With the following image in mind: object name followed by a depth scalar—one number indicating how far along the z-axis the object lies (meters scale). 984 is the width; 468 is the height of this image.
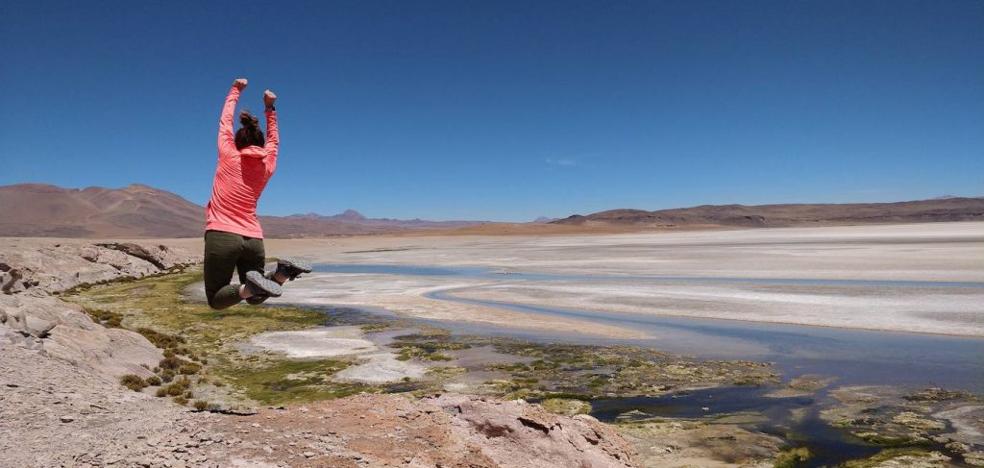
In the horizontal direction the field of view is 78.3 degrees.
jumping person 5.57
